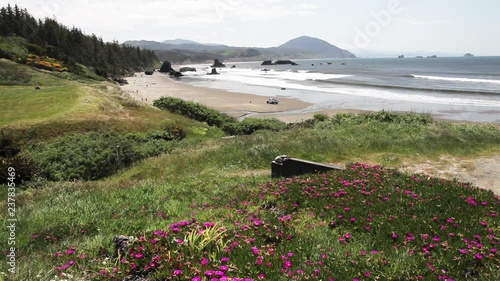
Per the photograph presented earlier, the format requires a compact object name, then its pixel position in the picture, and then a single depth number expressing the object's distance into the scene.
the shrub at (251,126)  31.59
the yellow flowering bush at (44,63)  61.47
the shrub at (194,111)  37.81
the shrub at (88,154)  18.92
